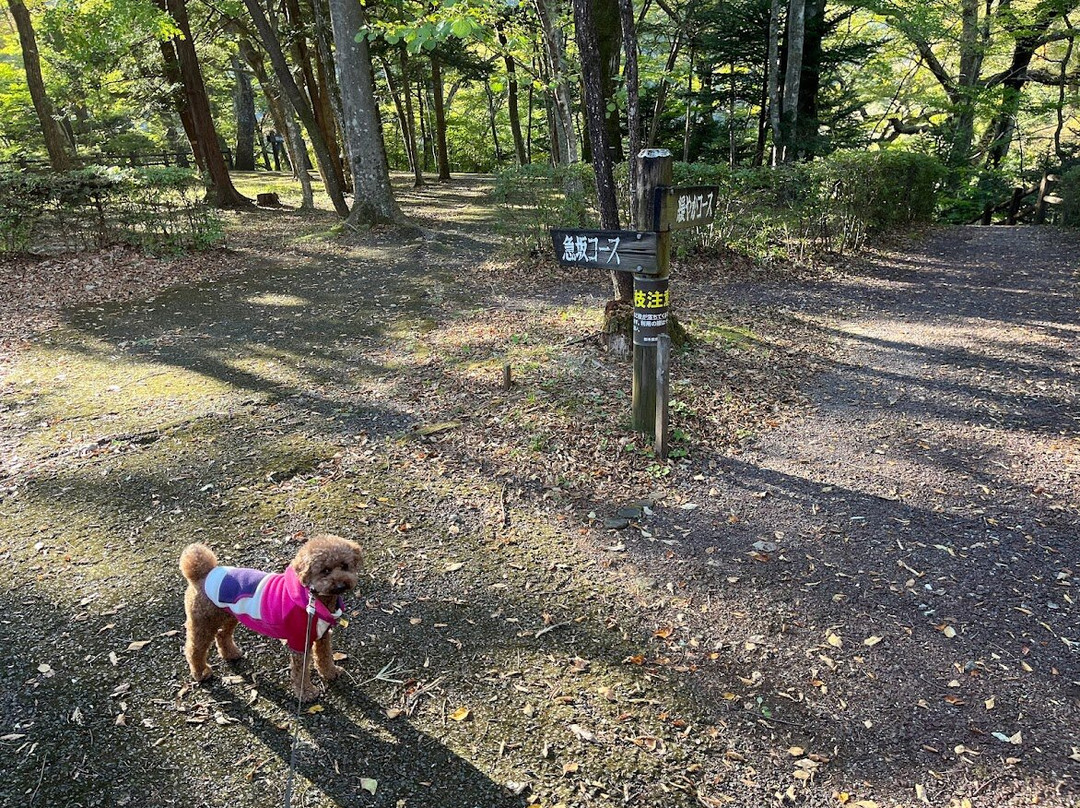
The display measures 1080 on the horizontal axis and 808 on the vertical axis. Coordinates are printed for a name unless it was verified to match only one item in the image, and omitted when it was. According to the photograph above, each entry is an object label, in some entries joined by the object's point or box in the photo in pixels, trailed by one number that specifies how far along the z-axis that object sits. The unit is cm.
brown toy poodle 242
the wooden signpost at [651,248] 418
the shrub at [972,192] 1717
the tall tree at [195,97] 1454
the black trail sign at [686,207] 413
